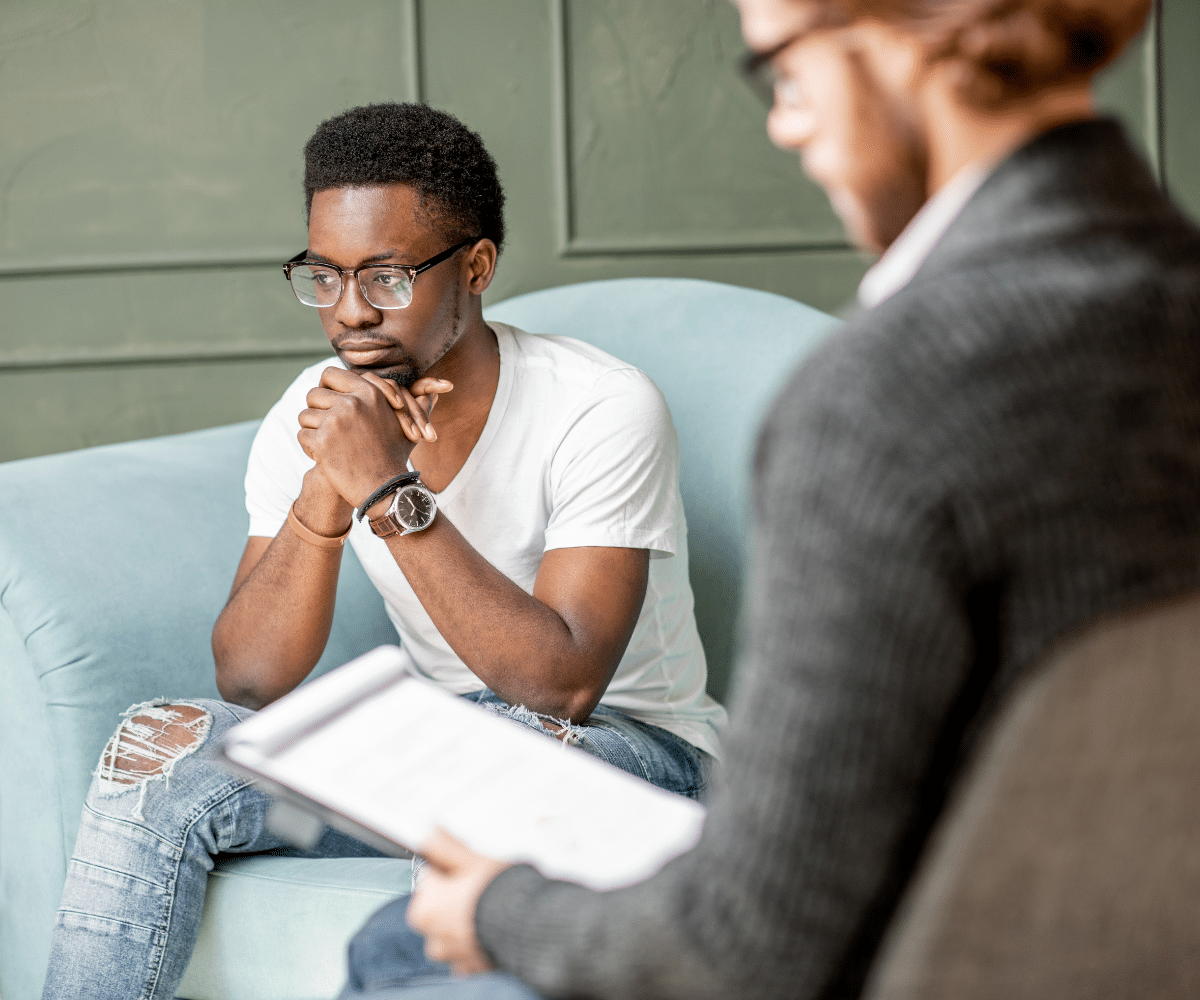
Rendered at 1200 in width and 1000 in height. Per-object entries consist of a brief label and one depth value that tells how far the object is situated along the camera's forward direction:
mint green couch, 3.29
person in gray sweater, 1.93
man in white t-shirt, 3.26
